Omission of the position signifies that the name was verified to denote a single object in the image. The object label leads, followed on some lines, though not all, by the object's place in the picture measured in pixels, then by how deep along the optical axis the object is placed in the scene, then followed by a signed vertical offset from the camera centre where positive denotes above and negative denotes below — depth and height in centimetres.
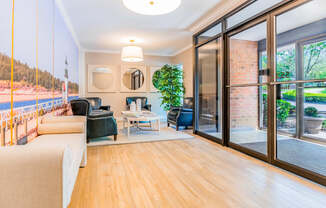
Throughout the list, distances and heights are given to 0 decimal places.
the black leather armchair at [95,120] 374 -32
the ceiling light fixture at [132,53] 524 +139
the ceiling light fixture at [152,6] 248 +128
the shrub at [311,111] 236 -9
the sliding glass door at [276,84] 232 +29
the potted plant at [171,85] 650 +64
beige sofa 117 -43
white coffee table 444 -27
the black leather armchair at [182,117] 537 -34
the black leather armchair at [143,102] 681 +9
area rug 402 -74
